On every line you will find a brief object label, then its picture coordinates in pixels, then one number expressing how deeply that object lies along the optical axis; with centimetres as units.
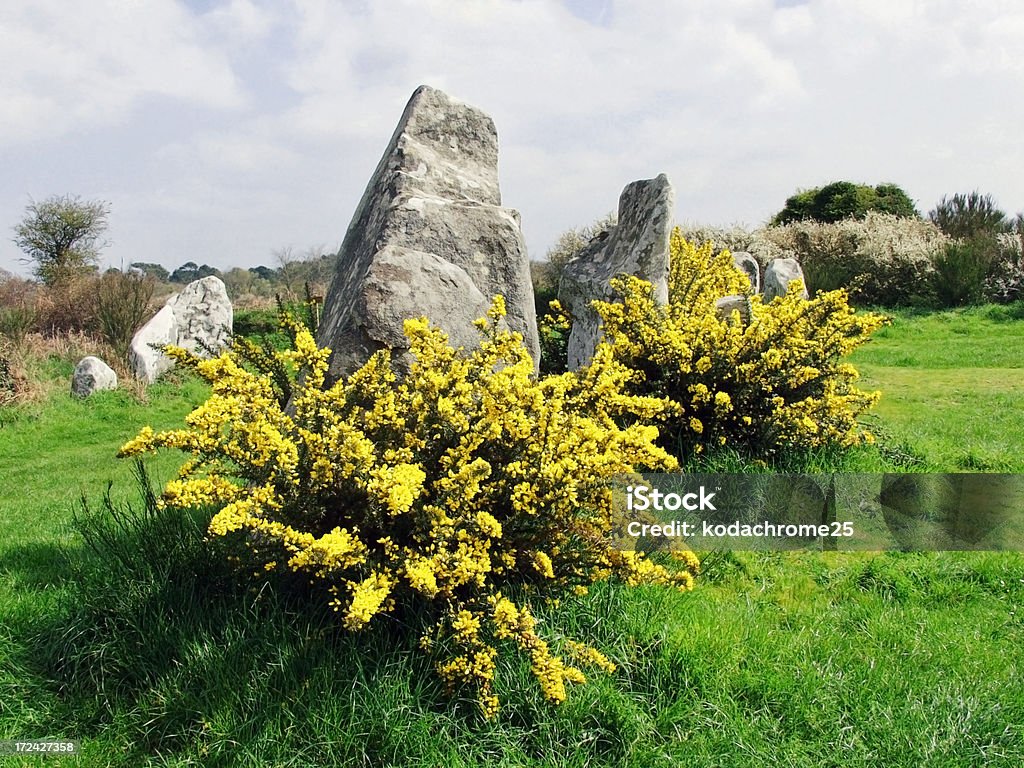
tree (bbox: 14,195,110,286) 2103
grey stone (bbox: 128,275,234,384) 1215
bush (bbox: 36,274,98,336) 1434
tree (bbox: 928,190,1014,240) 1762
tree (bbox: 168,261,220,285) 3835
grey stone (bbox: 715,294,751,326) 671
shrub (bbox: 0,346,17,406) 1003
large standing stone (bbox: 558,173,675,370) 595
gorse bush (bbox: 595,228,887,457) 467
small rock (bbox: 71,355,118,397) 1062
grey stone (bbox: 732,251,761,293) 1118
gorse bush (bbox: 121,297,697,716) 255
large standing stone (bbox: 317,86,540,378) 366
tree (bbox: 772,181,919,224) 2072
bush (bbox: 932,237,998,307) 1379
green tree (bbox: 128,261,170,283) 3962
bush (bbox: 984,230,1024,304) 1394
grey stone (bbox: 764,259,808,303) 1202
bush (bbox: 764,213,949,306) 1478
